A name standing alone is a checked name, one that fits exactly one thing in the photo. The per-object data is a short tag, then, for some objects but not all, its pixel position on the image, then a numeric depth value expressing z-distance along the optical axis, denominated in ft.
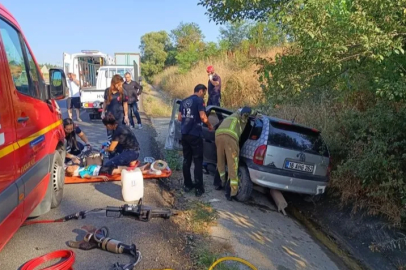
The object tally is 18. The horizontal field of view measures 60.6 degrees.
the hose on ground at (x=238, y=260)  11.99
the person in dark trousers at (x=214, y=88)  33.96
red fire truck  9.02
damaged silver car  18.53
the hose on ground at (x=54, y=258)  10.30
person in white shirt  43.06
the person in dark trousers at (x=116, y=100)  25.02
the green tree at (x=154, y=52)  173.06
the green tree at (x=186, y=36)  115.10
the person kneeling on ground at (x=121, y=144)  20.35
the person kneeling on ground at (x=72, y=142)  21.62
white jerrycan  16.56
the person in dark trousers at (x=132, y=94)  37.60
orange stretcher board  19.42
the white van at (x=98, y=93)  46.09
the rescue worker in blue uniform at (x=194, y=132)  19.21
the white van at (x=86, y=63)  59.00
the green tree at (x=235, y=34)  88.07
